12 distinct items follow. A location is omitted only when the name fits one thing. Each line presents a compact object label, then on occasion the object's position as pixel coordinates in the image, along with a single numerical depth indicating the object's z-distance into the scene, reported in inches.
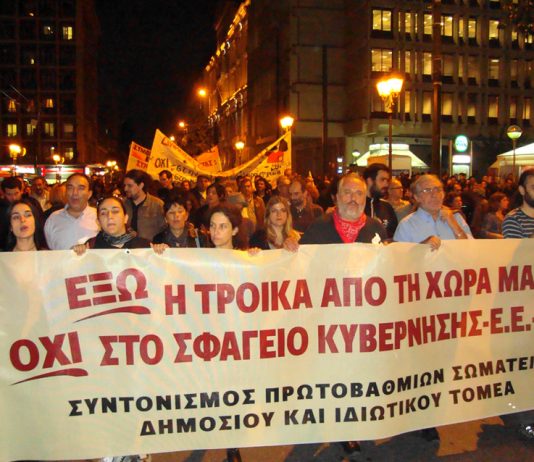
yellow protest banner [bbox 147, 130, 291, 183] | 518.9
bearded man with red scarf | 181.6
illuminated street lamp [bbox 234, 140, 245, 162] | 2333.9
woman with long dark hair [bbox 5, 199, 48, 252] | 174.4
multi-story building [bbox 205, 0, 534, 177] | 1674.5
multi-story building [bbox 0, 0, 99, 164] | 3627.0
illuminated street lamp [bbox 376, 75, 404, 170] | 595.7
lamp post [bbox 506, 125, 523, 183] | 732.3
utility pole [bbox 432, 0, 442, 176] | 416.2
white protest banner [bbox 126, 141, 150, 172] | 529.7
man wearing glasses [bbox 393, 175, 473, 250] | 199.8
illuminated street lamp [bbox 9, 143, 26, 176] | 1329.5
